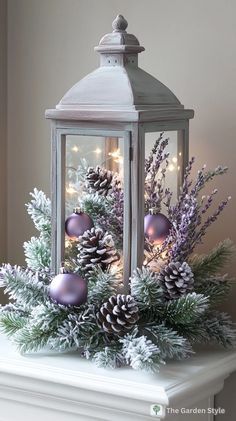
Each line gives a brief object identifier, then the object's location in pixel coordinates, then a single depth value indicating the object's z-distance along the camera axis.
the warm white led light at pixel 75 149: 1.76
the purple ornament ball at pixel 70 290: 1.69
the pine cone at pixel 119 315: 1.65
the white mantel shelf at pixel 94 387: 1.58
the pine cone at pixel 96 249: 1.71
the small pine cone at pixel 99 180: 1.77
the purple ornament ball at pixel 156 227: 1.75
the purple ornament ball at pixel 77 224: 1.77
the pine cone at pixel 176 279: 1.68
